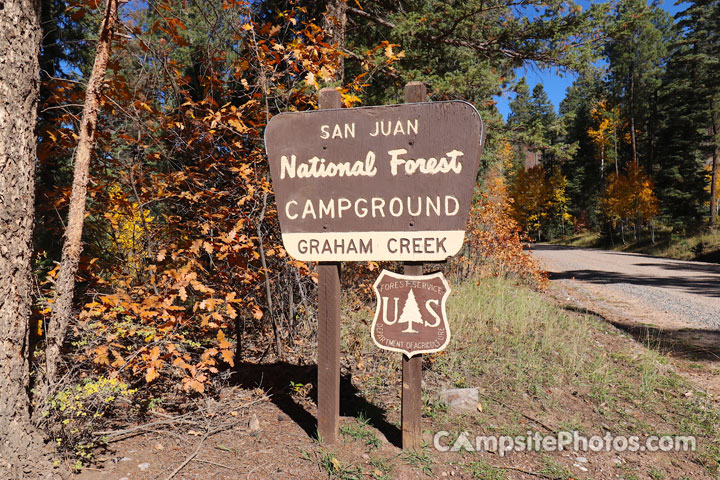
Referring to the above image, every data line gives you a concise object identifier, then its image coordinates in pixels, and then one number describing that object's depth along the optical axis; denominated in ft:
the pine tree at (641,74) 96.99
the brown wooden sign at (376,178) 9.09
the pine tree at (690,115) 81.05
